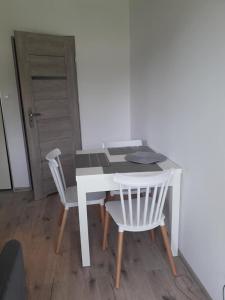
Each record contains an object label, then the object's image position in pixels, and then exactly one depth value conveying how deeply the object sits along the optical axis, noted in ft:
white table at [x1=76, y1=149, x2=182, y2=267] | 5.70
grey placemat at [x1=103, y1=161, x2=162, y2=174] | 5.92
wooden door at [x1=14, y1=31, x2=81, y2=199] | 9.10
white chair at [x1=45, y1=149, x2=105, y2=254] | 6.27
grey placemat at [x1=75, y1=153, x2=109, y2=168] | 6.40
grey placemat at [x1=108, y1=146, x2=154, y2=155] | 7.63
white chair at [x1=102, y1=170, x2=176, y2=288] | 4.98
